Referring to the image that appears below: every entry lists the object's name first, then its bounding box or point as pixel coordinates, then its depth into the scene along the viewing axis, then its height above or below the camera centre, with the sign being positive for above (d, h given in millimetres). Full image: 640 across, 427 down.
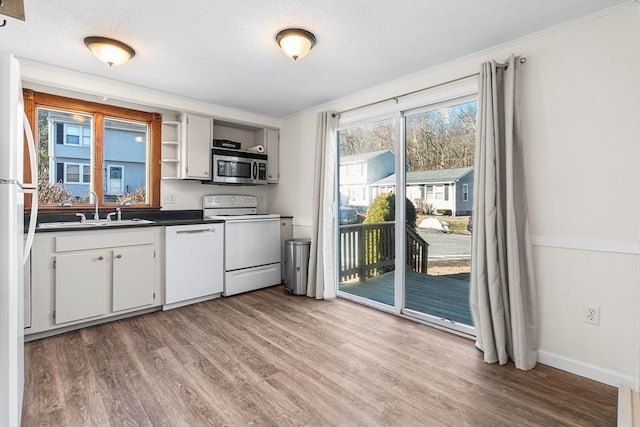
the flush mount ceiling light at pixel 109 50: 2373 +1237
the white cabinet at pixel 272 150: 4570 +899
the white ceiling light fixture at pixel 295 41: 2250 +1229
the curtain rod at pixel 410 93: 2346 +1138
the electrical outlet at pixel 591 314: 2057 -654
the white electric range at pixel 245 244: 3812 -402
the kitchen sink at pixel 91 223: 2781 -114
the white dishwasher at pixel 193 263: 3338 -565
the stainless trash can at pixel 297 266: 3924 -668
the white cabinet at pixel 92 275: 2615 -569
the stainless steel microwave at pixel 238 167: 3990 +591
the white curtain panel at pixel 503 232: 2232 -136
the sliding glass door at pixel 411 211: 2840 +18
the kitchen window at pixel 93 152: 3123 +640
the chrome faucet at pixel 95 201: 3232 +107
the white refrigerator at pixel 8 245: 1185 -128
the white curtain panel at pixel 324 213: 3732 -7
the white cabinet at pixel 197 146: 3766 +788
